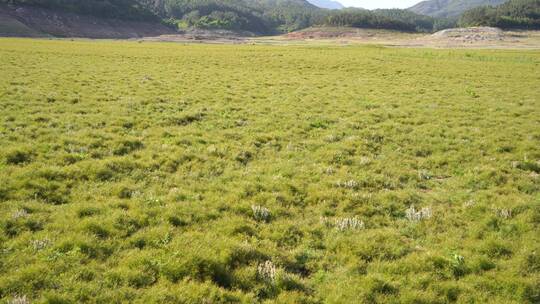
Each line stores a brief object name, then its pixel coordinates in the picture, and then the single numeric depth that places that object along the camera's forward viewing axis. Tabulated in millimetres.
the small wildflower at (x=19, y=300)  6512
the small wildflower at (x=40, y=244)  8164
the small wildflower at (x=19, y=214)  9254
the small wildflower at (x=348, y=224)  10249
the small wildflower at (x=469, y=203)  11594
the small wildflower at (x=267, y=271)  7969
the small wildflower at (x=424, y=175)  14193
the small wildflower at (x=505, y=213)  10992
